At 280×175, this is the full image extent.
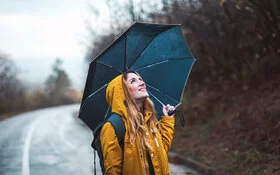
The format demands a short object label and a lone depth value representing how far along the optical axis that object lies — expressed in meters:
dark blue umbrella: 3.86
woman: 2.76
